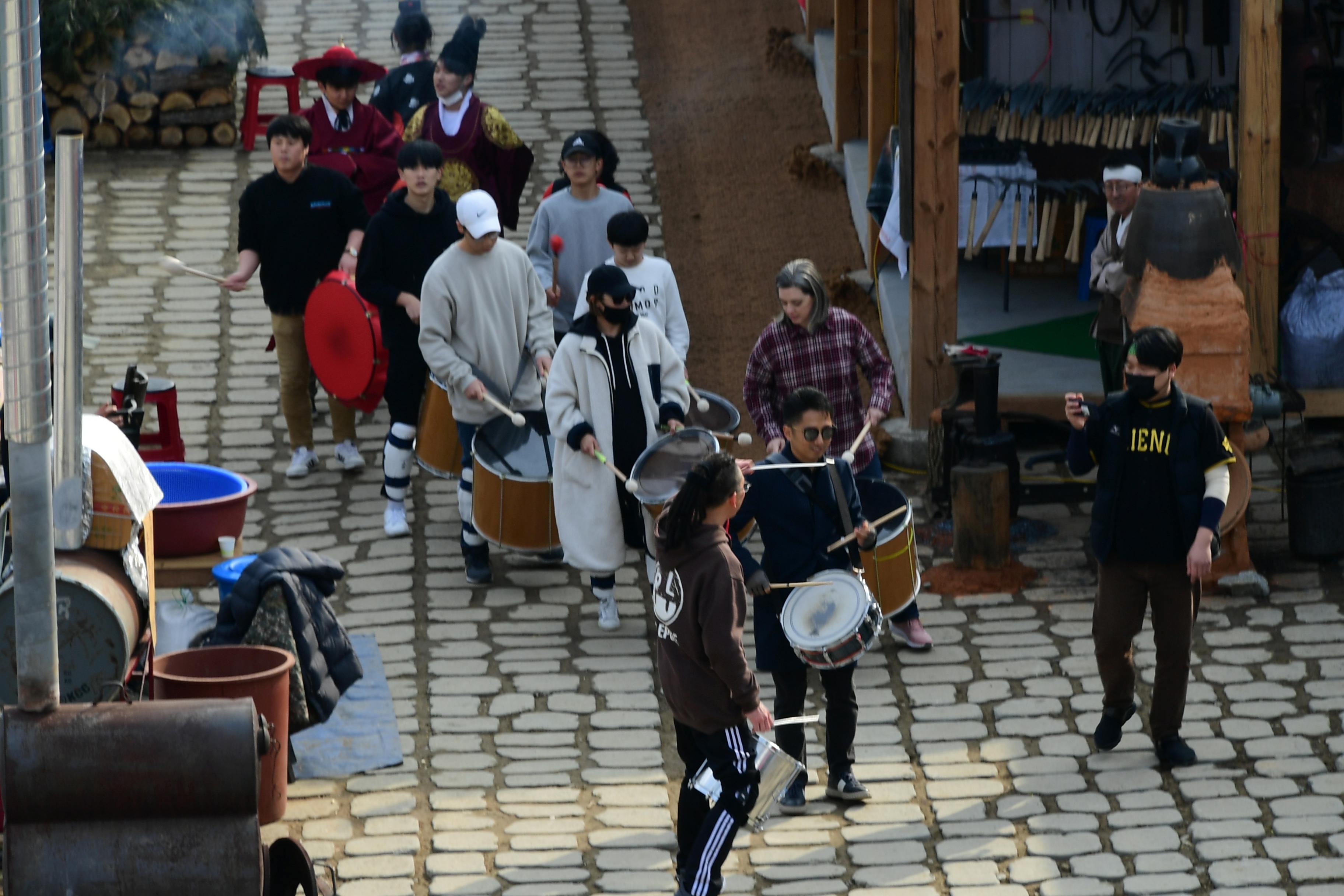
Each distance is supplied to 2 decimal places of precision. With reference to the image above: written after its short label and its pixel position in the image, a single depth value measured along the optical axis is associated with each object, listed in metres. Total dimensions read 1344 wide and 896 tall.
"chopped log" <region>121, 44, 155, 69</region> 28.97
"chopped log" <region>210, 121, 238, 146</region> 29.89
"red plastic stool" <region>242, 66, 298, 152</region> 28.75
